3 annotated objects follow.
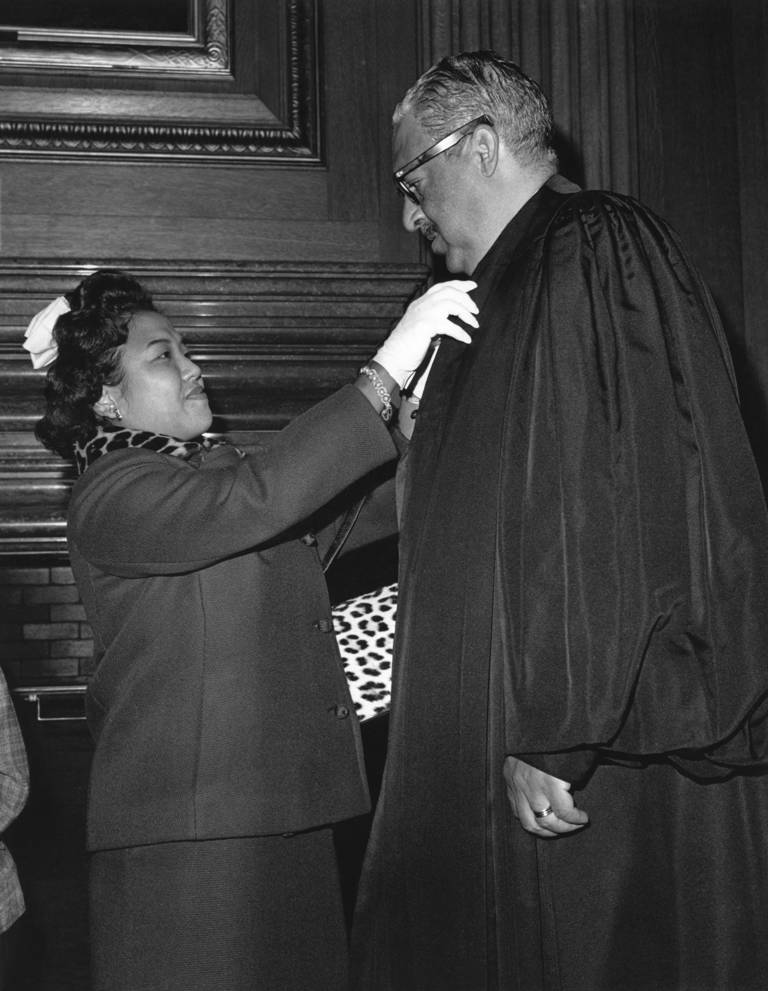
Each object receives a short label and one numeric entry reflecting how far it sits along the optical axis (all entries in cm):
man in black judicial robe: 130
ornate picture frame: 252
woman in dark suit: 168
